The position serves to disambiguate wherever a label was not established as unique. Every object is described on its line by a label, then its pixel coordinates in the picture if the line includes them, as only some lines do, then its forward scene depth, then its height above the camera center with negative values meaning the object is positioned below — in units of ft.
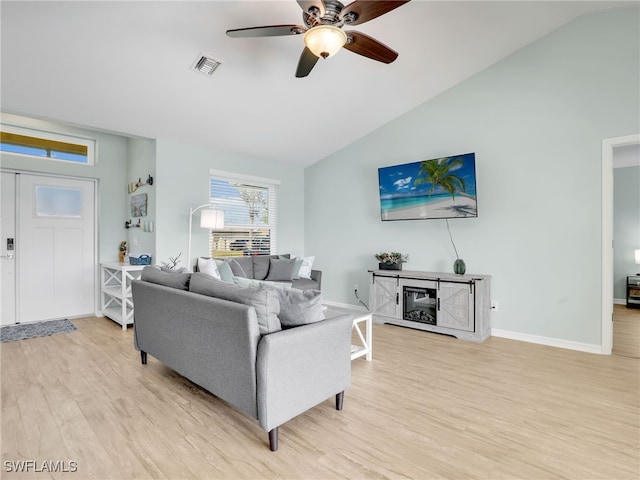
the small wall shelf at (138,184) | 14.61 +2.45
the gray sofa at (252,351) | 6.11 -2.31
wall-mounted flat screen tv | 13.11 +2.08
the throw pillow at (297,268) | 16.79 -1.52
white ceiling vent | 10.62 +5.57
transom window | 14.21 +4.14
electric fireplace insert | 13.58 -2.75
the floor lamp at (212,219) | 14.17 +0.78
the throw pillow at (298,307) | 6.90 -1.44
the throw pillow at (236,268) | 14.32 -1.31
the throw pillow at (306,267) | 17.08 -1.50
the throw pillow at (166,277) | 8.55 -1.09
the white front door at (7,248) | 14.11 -0.48
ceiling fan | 6.68 +4.58
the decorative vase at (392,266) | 15.16 -1.26
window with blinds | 16.93 +1.27
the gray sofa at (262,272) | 15.99 -1.65
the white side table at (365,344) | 9.92 -3.33
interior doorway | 11.06 -0.17
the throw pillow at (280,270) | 16.38 -1.59
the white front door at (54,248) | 14.64 -0.50
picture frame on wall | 15.26 +1.49
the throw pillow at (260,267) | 16.26 -1.45
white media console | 12.49 -2.54
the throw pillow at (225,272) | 12.66 -1.31
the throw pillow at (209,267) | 12.33 -1.11
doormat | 12.78 -3.77
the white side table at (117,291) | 13.94 -2.43
